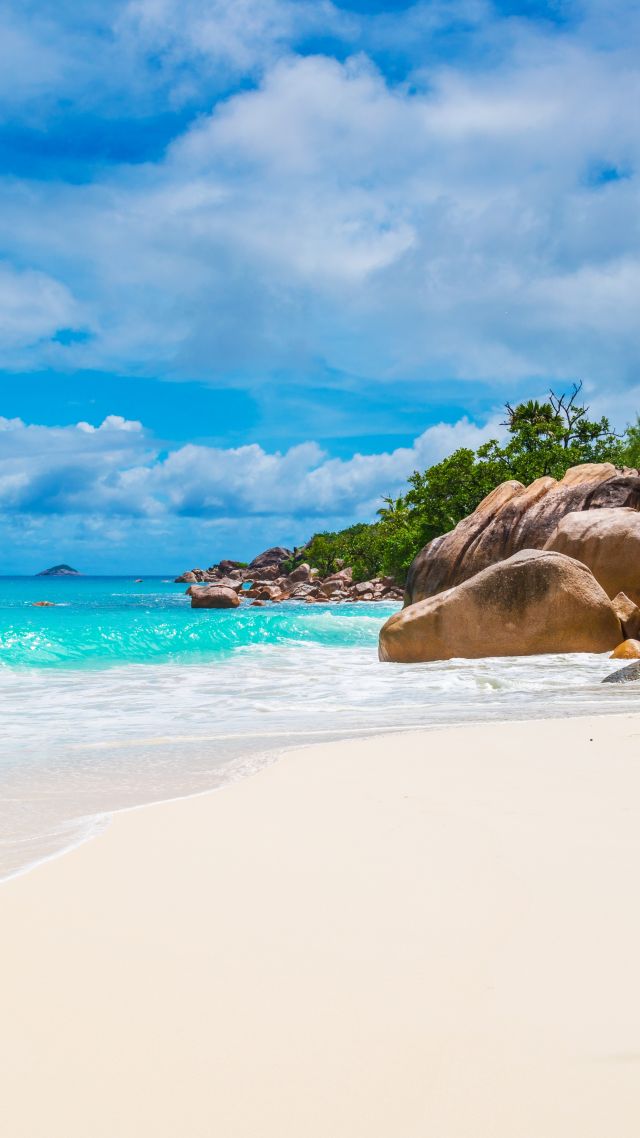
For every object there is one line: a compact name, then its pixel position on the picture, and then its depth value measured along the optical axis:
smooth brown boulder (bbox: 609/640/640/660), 12.38
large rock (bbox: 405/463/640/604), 18.20
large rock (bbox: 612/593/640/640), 13.70
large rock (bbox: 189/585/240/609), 43.84
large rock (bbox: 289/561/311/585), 64.56
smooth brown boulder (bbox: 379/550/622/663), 13.26
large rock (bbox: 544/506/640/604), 14.97
